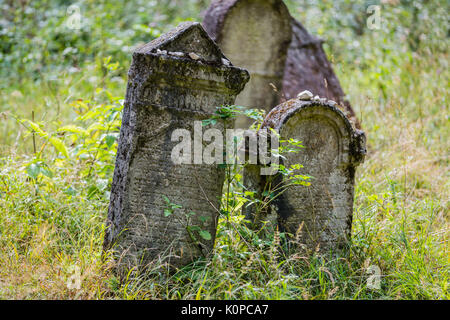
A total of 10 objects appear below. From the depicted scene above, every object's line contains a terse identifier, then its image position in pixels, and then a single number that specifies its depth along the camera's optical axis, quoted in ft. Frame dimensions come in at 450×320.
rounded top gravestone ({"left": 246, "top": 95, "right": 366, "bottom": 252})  19.51
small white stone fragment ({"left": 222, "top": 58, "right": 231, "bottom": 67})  18.50
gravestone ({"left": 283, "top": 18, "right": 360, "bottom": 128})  33.76
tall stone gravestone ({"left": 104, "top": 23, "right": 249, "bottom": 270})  17.61
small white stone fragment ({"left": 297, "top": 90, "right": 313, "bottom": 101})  19.79
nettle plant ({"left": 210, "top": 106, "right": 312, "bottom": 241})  18.20
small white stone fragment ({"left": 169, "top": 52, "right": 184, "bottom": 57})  17.69
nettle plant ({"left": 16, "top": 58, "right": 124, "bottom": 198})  21.62
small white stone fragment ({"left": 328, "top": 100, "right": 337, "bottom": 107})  20.04
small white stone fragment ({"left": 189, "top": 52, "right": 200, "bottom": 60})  17.84
